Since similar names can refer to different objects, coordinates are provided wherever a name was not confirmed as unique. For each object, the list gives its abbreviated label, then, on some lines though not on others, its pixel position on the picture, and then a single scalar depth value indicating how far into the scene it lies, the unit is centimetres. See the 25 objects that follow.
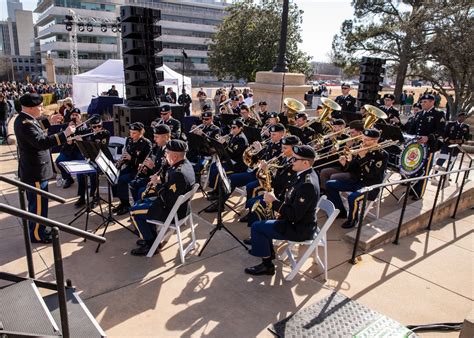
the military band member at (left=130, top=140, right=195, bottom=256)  502
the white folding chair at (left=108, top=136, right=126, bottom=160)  870
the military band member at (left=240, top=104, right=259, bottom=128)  999
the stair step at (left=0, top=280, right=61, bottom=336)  280
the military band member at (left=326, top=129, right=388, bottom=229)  648
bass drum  729
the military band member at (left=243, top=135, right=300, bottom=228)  553
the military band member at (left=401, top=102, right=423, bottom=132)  852
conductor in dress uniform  537
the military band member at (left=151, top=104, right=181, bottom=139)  841
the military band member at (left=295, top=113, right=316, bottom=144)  842
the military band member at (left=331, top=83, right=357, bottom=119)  1161
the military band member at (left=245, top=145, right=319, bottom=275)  440
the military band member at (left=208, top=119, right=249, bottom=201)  771
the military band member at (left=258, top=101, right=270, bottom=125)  1093
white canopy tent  1780
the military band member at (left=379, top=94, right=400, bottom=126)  932
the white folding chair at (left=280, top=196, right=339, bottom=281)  448
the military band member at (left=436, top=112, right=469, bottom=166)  946
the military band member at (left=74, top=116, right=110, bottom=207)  723
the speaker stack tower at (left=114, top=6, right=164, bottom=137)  816
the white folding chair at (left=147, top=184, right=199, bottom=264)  490
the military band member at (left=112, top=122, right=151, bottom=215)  695
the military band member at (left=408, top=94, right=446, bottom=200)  787
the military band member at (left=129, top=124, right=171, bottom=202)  638
